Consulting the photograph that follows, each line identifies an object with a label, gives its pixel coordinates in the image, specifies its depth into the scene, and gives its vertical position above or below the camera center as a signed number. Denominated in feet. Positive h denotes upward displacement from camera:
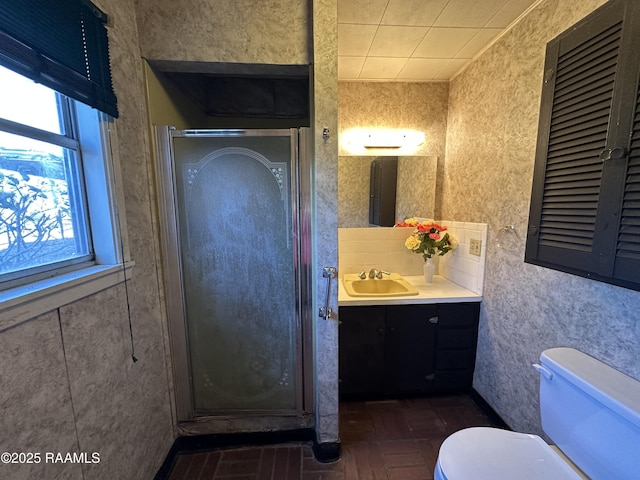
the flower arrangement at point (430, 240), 6.55 -0.94
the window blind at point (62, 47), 2.27 +1.71
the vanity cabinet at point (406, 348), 5.65 -3.37
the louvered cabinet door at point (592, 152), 2.91 +0.72
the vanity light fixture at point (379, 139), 6.84 +1.88
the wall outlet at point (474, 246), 5.78 -0.97
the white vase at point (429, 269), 6.64 -1.73
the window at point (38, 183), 2.39 +0.28
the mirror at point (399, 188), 6.84 +0.51
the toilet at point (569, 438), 2.66 -2.85
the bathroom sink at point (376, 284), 6.61 -2.15
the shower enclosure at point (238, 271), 4.39 -1.22
